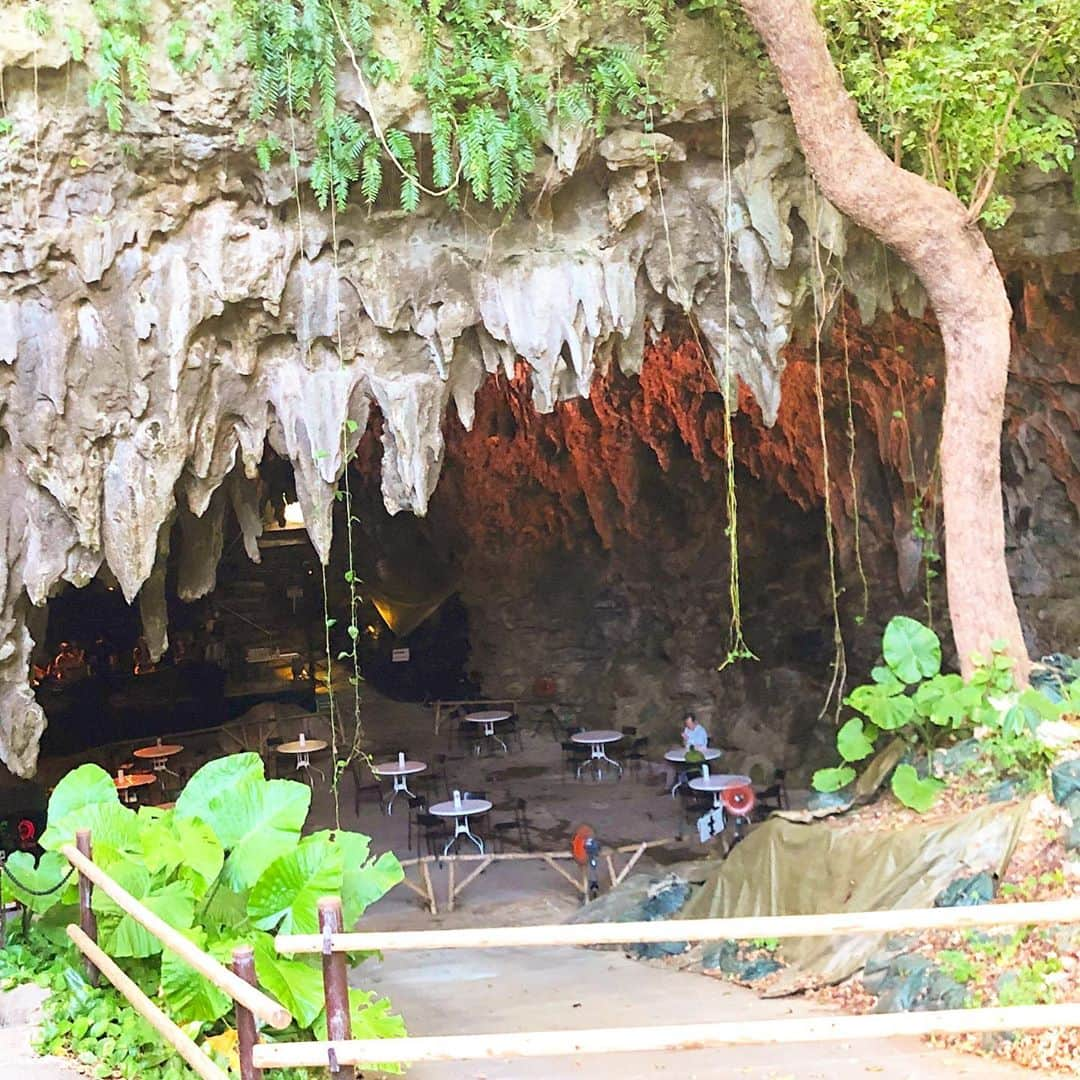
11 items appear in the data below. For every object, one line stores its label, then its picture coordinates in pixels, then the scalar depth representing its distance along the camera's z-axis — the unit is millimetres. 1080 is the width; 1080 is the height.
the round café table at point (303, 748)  14453
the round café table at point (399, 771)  13383
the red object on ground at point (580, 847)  9883
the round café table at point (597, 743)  14914
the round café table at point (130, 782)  12852
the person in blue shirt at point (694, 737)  13695
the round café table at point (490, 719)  16205
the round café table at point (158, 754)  14312
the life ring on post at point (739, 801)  11320
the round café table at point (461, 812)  11547
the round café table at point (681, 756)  13391
